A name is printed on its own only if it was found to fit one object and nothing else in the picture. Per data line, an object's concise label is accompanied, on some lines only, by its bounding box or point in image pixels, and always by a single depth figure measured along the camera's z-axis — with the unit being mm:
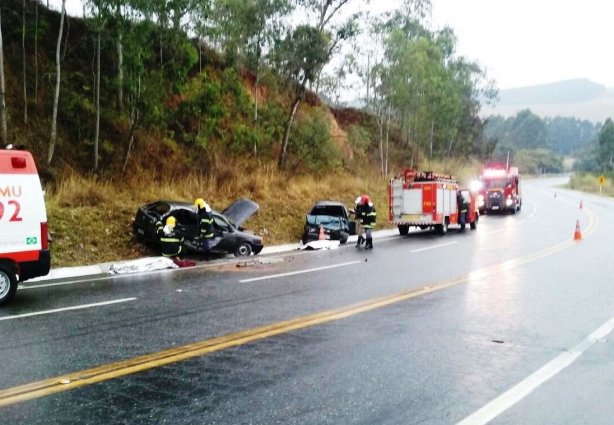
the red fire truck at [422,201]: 23656
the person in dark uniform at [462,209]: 25359
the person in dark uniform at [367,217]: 18094
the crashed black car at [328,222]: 19453
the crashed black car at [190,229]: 15453
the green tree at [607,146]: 112875
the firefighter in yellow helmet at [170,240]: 14016
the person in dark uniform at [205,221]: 14641
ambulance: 8836
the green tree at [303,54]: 27266
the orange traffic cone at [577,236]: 19369
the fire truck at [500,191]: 36594
